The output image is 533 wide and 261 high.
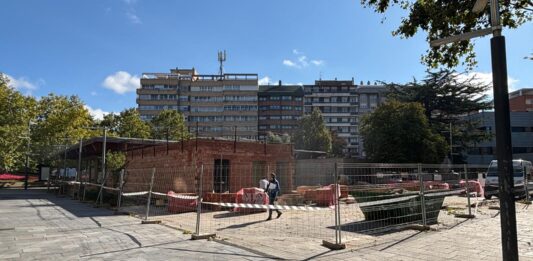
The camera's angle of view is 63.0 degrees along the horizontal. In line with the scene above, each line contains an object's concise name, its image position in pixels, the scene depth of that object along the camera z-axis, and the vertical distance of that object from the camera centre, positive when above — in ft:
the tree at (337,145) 277.93 +14.15
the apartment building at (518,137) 223.30 +15.74
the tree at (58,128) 129.49 +10.91
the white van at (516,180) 68.74 -2.24
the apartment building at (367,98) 387.96 +61.10
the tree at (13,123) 107.24 +11.40
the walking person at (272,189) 50.88 -2.79
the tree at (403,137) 131.85 +9.08
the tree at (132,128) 156.15 +13.78
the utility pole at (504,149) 14.82 +0.62
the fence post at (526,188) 62.37 -2.99
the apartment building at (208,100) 353.31 +52.71
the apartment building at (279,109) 364.38 +47.83
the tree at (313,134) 233.35 +17.20
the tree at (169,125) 179.11 +18.81
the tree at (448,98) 171.32 +27.29
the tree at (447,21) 27.25 +9.57
